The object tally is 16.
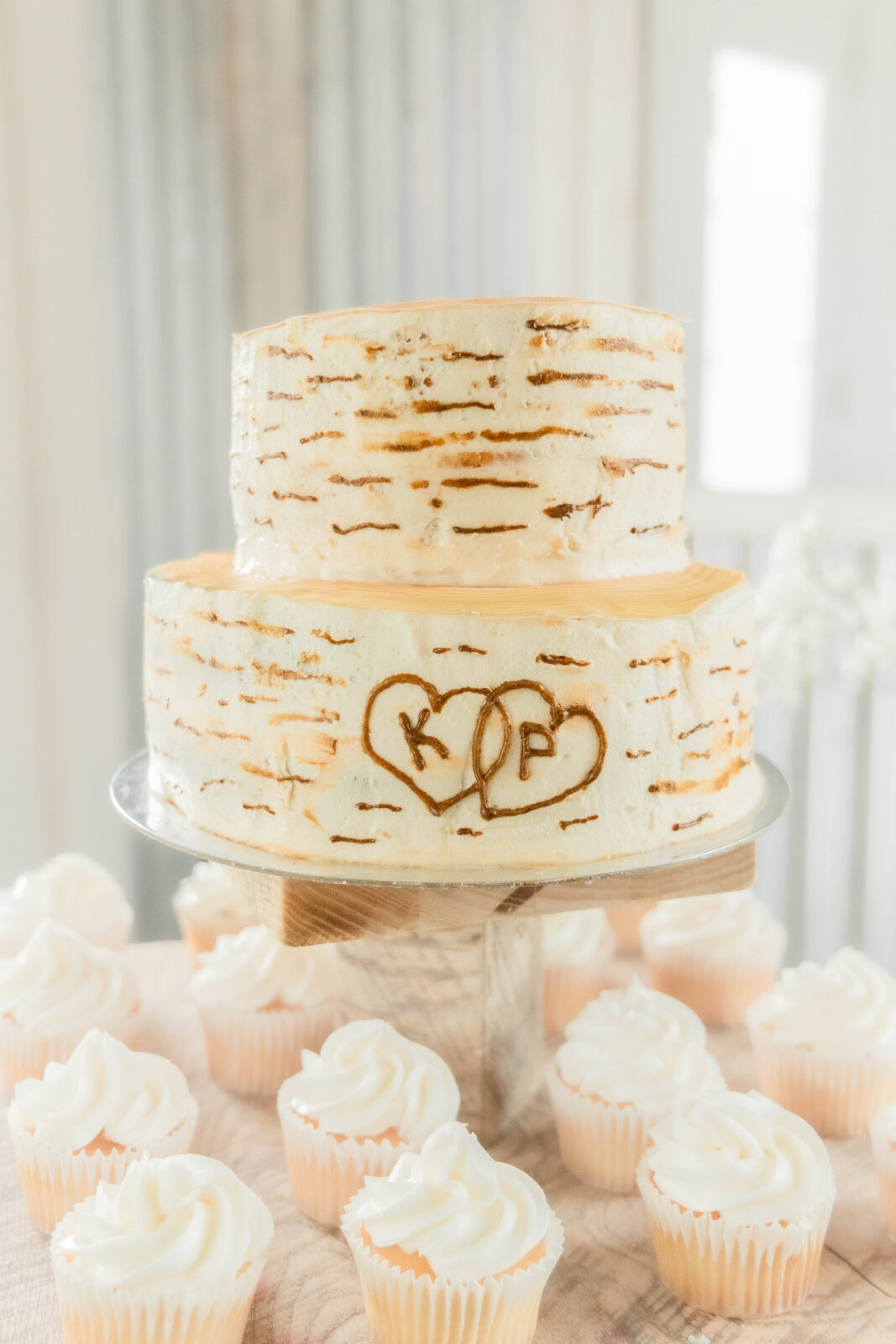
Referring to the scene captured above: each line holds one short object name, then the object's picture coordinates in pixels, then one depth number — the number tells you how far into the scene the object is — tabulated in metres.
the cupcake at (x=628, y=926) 0.87
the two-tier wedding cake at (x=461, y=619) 0.57
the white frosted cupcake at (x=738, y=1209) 0.57
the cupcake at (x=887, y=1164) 0.60
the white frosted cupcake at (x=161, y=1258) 0.53
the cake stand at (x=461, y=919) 0.58
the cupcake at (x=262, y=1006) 0.70
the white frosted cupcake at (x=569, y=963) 0.77
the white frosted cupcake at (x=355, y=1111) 0.61
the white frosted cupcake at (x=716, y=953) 0.77
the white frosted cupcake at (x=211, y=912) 0.82
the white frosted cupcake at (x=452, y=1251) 0.54
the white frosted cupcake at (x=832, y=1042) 0.67
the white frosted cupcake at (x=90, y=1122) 0.61
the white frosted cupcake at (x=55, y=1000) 0.69
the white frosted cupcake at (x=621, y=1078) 0.63
